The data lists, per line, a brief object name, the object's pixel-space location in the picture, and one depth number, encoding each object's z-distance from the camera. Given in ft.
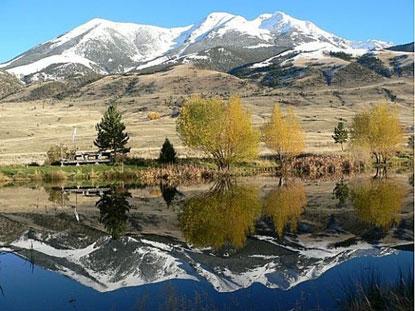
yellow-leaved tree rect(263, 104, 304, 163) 209.97
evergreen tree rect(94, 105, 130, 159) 206.08
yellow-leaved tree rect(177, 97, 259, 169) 197.98
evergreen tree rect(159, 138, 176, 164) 204.33
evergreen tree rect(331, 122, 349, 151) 261.24
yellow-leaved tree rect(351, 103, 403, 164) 211.41
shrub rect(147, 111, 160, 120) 468.71
